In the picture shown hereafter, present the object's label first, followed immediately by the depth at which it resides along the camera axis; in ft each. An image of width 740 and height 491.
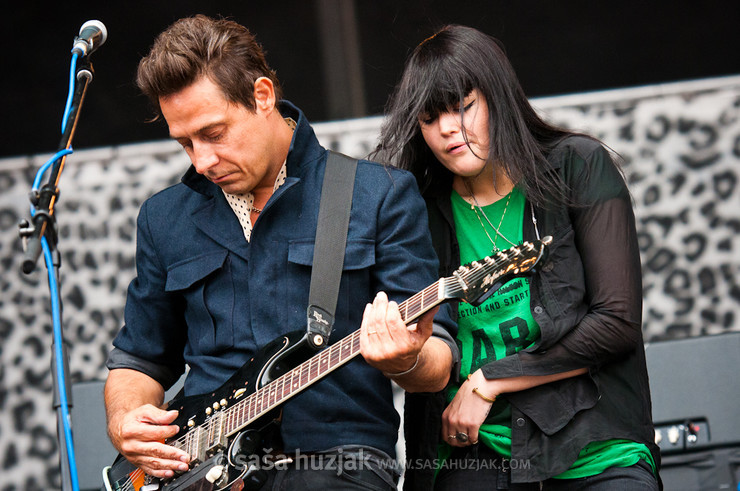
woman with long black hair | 15.48
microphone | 14.57
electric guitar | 13.50
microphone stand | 12.82
